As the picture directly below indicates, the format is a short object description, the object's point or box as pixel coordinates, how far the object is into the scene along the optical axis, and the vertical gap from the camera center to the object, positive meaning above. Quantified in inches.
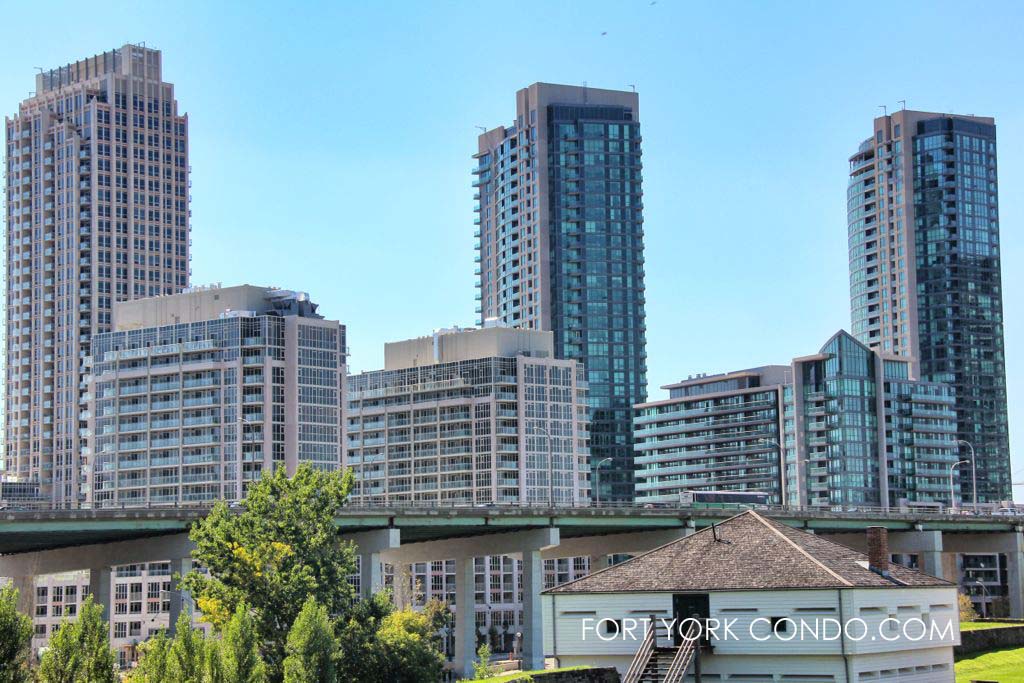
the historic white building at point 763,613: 2795.3 -313.5
